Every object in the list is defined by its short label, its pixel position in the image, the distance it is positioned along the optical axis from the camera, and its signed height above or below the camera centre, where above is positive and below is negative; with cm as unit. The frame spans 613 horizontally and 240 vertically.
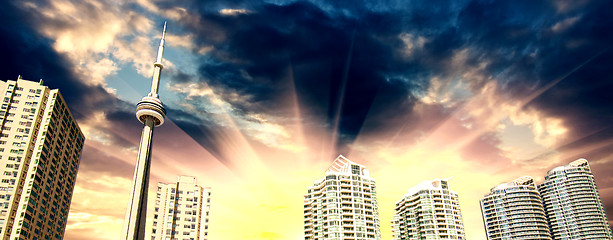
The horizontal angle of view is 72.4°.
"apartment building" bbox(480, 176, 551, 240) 19512 +2824
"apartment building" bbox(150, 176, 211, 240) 13412 +2641
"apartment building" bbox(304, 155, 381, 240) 13988 +2854
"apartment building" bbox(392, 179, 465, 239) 15050 +2731
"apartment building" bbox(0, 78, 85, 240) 11319 +3842
